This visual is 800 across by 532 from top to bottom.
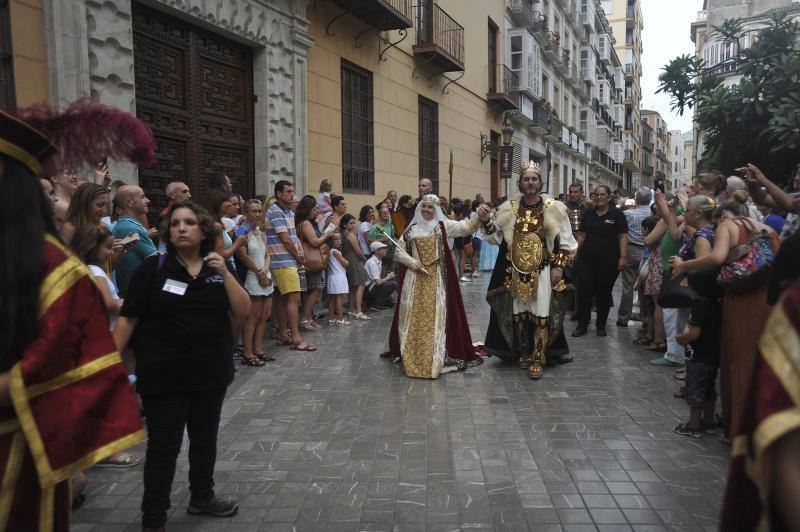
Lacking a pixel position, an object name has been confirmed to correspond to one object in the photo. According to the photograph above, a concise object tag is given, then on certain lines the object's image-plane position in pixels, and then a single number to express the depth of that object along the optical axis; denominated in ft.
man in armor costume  19.92
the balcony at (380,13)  37.06
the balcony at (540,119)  81.03
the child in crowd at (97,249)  12.35
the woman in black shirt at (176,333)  9.35
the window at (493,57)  68.13
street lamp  63.73
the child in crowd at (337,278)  28.07
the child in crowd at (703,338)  13.76
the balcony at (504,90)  66.08
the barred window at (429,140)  51.39
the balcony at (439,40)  47.83
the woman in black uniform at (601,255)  25.93
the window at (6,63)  18.57
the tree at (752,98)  30.66
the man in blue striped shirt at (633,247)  27.76
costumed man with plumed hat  5.37
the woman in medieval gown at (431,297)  19.54
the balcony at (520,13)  73.00
